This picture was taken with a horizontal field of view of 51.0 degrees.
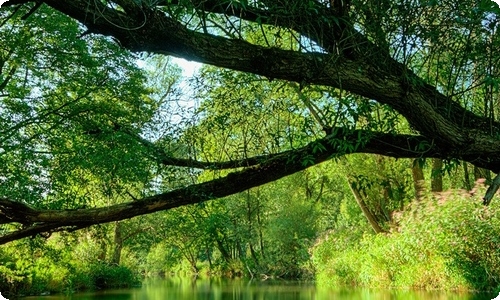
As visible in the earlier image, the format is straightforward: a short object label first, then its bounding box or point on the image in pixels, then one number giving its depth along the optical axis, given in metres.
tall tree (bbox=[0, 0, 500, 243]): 2.85
